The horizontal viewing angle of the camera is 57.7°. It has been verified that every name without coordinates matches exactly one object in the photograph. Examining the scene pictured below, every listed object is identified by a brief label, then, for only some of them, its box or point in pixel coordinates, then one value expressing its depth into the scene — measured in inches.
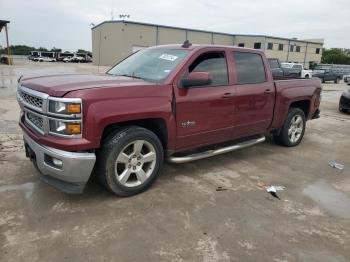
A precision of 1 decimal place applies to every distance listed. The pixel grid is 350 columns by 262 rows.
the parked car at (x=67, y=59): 2457.4
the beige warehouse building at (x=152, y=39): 1754.4
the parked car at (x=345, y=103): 451.2
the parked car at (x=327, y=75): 1274.2
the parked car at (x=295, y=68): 1090.8
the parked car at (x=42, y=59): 2405.3
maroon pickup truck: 130.7
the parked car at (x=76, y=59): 2471.7
